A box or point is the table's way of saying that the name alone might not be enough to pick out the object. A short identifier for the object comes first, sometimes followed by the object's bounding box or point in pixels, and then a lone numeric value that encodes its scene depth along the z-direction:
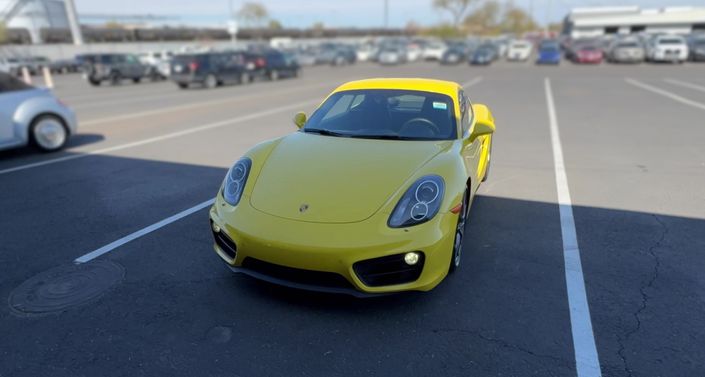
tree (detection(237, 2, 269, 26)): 96.38
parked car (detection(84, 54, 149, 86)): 22.53
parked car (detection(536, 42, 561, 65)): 30.30
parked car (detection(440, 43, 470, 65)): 33.78
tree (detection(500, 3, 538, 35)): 103.44
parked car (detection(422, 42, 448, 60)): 40.91
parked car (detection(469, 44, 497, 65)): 31.95
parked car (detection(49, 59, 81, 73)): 34.09
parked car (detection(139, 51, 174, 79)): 25.33
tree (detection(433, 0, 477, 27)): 90.32
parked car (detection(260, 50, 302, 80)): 23.64
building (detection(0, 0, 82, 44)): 57.19
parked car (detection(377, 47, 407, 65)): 36.88
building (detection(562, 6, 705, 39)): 69.06
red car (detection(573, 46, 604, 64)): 30.06
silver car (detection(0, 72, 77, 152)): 7.42
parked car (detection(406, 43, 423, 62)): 40.61
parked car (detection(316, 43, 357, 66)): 39.65
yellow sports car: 2.85
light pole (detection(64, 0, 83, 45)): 35.73
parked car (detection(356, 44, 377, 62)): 44.44
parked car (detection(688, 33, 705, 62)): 27.59
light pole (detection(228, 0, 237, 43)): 40.64
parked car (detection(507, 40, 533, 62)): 35.47
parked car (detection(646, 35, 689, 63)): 27.12
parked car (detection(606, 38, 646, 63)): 29.14
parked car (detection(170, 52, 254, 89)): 19.88
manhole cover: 3.21
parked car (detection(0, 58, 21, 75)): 28.83
